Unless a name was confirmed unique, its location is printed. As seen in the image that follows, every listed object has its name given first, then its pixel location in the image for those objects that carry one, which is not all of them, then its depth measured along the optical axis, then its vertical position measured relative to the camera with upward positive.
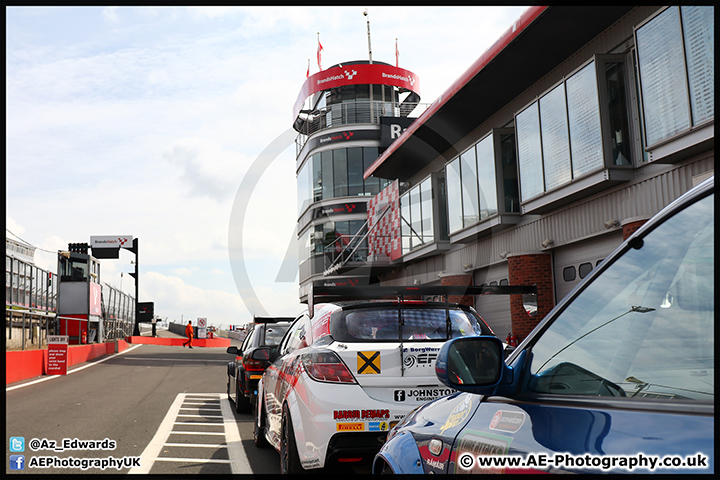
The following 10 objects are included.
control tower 43.38 +10.54
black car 10.45 -0.93
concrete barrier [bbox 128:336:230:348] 48.14 -2.47
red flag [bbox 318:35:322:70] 50.84 +18.87
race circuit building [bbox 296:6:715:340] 10.36 +2.98
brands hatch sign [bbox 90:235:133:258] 78.12 +7.66
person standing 43.72 -1.65
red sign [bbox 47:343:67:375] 19.75 -1.34
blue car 1.63 -0.25
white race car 4.88 -0.54
